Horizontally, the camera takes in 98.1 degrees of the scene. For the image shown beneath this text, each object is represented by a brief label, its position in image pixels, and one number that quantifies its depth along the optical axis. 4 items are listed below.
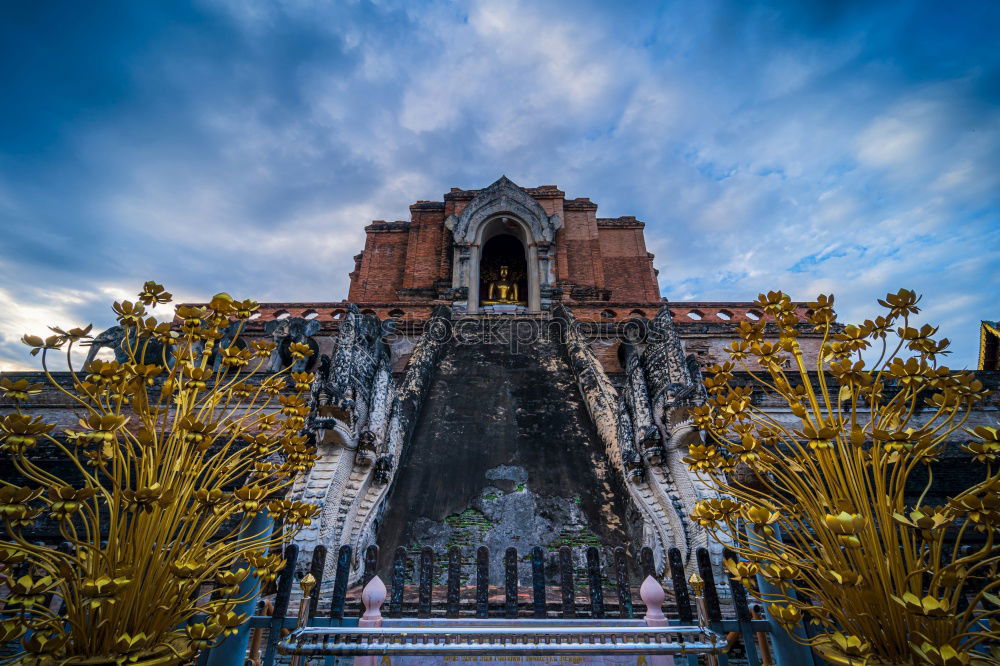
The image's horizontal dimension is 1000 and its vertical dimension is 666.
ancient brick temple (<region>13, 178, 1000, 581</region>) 4.78
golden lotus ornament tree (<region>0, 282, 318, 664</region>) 1.53
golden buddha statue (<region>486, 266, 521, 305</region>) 15.77
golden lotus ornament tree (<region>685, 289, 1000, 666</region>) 1.48
